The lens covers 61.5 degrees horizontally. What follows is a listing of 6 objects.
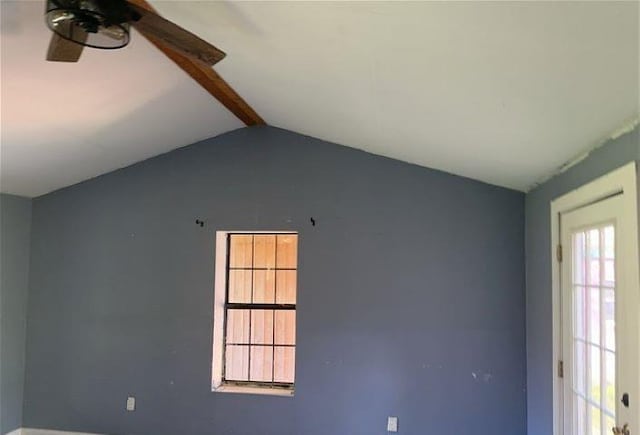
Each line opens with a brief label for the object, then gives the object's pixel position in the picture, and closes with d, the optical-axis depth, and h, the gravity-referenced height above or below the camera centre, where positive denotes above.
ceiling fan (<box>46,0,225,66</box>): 1.97 +0.92
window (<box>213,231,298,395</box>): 4.77 -0.35
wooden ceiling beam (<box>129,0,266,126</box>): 3.05 +1.21
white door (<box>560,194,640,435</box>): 2.10 -0.20
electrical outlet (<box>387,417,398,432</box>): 4.22 -1.18
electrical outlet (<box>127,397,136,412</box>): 4.64 -1.17
